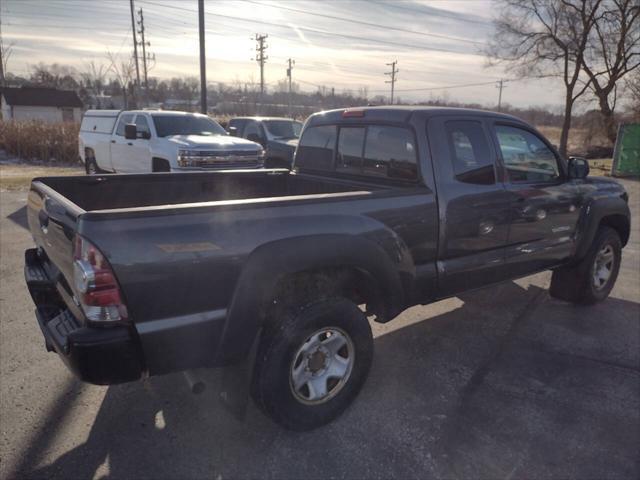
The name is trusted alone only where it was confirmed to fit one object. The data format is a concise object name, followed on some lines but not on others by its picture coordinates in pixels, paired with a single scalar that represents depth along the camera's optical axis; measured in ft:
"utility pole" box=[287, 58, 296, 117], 159.84
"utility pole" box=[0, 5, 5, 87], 168.66
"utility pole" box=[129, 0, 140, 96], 142.41
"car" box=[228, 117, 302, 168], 44.45
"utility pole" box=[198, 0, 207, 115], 66.13
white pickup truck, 31.68
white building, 168.37
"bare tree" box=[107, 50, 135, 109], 125.67
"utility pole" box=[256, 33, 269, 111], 193.77
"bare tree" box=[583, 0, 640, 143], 84.94
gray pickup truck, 7.43
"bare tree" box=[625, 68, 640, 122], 82.29
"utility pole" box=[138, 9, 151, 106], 160.25
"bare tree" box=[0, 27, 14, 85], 168.66
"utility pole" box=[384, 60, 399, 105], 230.66
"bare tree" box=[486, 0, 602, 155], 85.30
